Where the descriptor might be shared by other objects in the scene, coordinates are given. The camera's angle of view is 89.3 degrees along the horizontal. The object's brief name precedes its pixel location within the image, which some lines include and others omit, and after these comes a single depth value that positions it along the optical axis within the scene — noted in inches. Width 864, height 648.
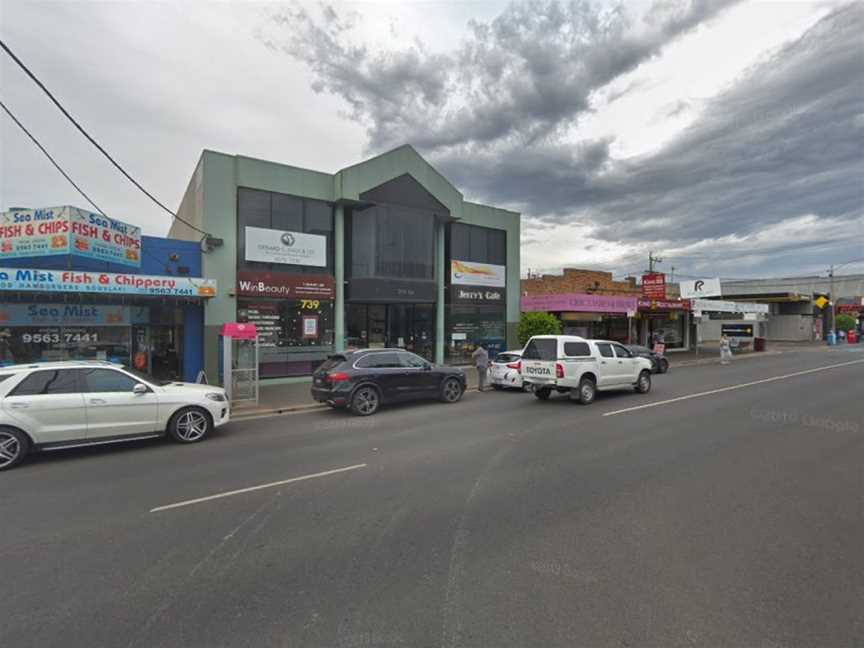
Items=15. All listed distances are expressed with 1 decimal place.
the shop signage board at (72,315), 478.0
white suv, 261.9
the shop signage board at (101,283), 406.6
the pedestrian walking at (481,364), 573.9
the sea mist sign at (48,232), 445.1
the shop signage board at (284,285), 593.6
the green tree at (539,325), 741.9
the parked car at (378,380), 407.5
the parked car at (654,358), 744.3
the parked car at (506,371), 553.6
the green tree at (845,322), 1926.7
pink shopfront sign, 860.0
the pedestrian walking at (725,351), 953.5
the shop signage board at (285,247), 608.4
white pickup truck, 450.6
